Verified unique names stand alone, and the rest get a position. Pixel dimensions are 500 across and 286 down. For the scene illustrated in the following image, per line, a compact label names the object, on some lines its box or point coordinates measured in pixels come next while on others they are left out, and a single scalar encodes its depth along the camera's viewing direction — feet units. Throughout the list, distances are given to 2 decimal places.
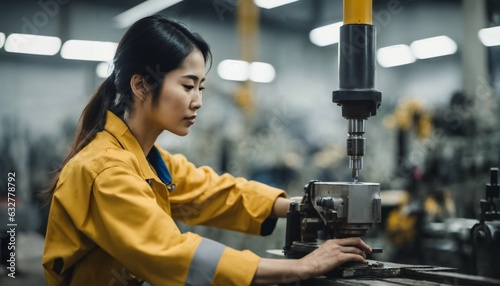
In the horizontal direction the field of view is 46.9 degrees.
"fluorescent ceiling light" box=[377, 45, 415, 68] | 22.06
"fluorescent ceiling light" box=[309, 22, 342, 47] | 22.92
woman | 4.48
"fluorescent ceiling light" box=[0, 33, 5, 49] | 16.42
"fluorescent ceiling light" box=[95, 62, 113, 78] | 18.79
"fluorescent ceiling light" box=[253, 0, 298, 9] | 21.98
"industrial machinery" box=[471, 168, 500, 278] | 5.81
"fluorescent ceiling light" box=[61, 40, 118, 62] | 18.45
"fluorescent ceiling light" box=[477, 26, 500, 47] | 15.01
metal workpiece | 5.03
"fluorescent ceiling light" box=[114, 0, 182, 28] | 19.53
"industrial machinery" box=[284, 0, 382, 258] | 5.07
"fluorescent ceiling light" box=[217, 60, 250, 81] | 21.86
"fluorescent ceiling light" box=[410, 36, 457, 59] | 19.94
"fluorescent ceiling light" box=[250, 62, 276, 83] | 22.15
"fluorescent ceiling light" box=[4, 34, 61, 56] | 17.71
